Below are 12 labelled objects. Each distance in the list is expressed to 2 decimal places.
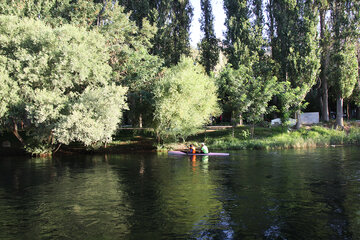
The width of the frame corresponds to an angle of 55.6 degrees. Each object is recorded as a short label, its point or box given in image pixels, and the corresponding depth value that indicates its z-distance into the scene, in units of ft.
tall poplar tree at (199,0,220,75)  180.24
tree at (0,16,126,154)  101.96
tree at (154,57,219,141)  121.70
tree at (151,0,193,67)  168.45
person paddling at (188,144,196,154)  111.14
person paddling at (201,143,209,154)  108.47
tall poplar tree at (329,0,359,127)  142.72
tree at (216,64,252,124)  137.08
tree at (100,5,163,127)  133.18
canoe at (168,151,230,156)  106.83
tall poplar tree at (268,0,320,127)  140.67
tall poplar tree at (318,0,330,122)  147.84
